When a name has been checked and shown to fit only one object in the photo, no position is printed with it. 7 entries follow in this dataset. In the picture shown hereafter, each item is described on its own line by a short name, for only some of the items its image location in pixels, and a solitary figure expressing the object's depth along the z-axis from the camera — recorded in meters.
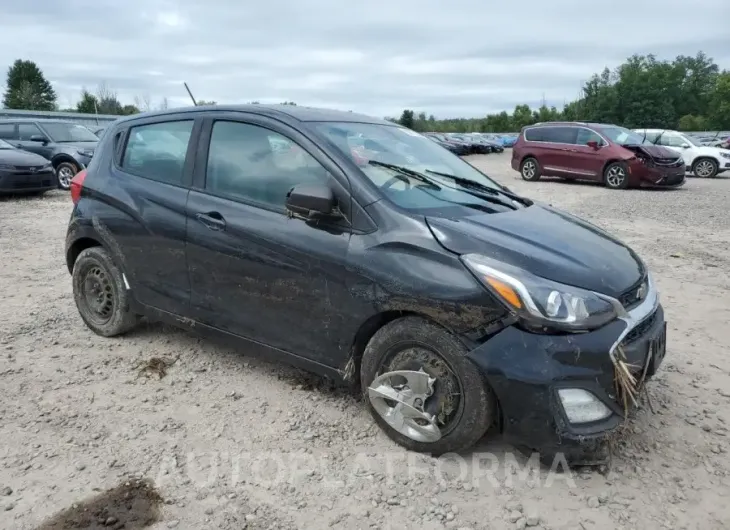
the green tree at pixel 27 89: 68.50
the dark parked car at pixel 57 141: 13.76
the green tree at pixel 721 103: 72.64
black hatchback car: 2.66
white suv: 19.52
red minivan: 15.34
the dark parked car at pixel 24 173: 11.81
